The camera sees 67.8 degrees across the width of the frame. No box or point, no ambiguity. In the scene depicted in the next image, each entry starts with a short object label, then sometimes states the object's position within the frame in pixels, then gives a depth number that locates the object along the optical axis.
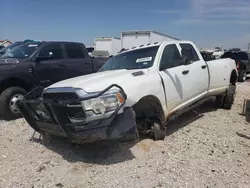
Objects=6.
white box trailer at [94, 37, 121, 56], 17.20
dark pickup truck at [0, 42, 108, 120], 4.55
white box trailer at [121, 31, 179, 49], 14.31
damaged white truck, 2.57
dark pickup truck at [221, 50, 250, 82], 11.14
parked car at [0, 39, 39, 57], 6.22
